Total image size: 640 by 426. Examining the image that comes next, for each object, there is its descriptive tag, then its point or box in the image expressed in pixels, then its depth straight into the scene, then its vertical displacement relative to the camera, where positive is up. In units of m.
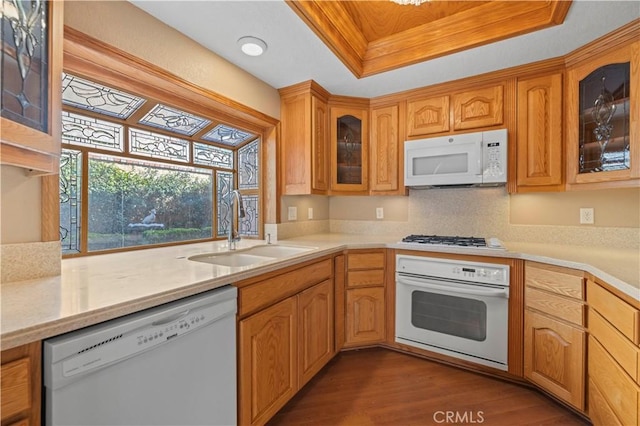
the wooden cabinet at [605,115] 1.57 +0.59
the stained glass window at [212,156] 2.14 +0.45
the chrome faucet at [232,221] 1.91 -0.07
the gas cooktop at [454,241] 1.96 -0.24
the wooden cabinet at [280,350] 1.28 -0.76
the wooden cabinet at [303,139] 2.31 +0.61
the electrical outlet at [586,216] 1.98 -0.04
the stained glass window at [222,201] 2.29 +0.08
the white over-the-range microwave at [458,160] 2.02 +0.39
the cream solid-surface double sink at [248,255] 1.70 -0.29
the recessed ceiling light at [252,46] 1.64 +1.01
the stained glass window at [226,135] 2.17 +0.63
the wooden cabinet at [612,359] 1.07 -0.65
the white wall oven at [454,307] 1.82 -0.69
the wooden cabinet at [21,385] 0.64 -0.42
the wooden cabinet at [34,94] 0.76 +0.35
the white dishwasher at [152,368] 0.72 -0.50
